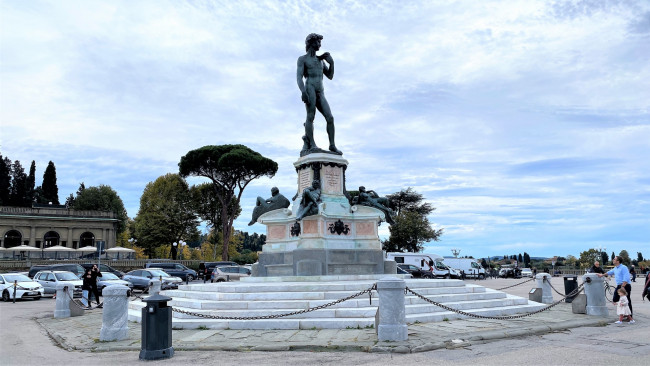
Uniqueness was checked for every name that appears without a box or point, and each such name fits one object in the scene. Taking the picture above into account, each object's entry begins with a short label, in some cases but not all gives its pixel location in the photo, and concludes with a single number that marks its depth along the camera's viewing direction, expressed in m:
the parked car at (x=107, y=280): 22.29
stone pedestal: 13.63
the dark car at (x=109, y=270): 29.94
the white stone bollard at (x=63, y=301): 14.41
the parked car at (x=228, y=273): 27.95
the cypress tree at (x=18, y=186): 72.06
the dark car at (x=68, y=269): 27.93
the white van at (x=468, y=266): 43.00
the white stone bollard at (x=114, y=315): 9.19
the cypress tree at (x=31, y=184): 73.75
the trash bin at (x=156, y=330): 7.45
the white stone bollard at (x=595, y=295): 11.72
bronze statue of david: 15.81
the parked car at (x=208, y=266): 32.25
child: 10.52
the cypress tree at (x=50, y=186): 78.57
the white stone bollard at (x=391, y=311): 8.09
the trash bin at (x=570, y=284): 16.08
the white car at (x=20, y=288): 21.62
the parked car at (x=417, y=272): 32.53
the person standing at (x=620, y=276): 11.41
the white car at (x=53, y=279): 23.21
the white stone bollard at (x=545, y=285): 15.16
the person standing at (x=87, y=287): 16.72
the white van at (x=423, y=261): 37.62
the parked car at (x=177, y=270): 32.12
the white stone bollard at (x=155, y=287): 13.57
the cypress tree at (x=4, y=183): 70.69
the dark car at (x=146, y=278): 25.70
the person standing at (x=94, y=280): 16.84
